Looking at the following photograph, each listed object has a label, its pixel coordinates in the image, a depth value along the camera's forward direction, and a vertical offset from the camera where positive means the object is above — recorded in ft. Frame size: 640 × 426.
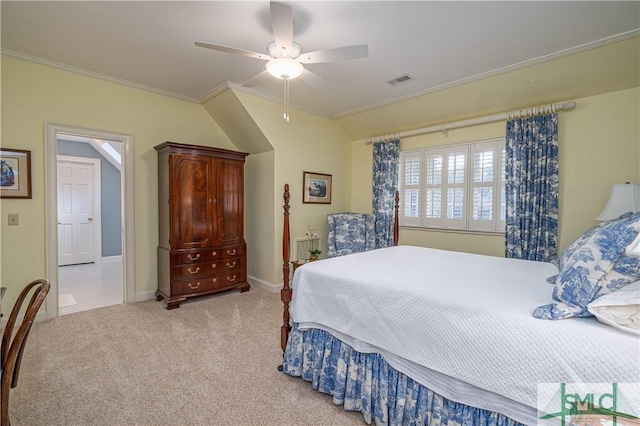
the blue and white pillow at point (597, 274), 4.10 -0.91
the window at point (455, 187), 12.90 +0.93
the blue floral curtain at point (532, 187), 11.32 +0.75
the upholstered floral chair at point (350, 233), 15.57 -1.41
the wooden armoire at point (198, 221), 12.00 -0.66
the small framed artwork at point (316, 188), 15.52 +0.95
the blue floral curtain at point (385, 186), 15.83 +1.07
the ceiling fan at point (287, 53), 6.55 +3.62
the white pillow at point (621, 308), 3.70 -1.26
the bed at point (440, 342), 3.84 -2.02
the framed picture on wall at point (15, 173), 9.78 +1.01
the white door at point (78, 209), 19.39 -0.28
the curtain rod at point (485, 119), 11.15 +3.63
